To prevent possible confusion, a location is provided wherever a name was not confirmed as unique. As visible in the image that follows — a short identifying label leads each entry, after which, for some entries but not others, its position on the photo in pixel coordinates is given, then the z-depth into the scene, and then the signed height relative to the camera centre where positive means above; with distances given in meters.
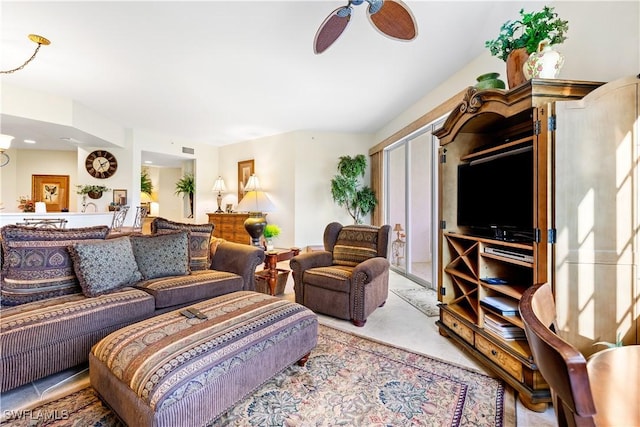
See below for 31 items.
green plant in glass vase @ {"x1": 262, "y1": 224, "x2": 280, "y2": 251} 3.70 -0.24
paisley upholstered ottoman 1.18 -0.72
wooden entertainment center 1.51 -0.18
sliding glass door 4.51 +0.10
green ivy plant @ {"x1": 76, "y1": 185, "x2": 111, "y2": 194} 5.47 +0.48
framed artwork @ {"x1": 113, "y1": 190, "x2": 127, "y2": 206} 5.72 +0.33
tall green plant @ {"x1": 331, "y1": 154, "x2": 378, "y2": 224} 5.63 +0.52
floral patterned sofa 1.61 -0.58
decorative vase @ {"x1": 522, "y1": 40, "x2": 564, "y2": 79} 1.56 +0.86
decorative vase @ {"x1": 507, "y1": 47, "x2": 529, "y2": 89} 1.72 +0.94
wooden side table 3.23 -0.61
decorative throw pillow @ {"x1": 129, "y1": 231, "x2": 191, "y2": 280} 2.49 -0.37
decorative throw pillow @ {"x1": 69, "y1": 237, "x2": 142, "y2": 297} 2.04 -0.41
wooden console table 6.14 -0.29
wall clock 5.61 +0.99
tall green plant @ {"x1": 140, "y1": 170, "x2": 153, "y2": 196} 8.55 +0.92
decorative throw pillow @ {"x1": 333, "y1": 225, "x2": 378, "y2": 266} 3.12 -0.36
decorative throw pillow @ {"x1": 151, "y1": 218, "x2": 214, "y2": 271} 2.86 -0.27
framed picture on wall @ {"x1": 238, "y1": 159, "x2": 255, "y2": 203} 6.71 +1.01
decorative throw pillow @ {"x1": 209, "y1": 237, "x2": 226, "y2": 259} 3.11 -0.35
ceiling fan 1.69 +1.26
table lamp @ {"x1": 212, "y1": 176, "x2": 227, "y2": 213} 7.12 +0.65
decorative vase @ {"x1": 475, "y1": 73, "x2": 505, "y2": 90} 1.96 +0.94
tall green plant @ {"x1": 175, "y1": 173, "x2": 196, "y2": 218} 7.19 +0.71
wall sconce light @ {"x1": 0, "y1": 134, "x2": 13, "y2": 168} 3.57 +0.92
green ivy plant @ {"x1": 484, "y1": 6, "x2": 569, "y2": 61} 1.62 +1.10
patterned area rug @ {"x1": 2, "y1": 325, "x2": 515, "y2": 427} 1.46 -1.07
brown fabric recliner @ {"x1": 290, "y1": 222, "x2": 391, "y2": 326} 2.61 -0.59
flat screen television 1.76 +0.14
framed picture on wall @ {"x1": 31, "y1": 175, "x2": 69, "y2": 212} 6.93 +0.56
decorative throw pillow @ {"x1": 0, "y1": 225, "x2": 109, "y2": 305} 1.91 -0.37
